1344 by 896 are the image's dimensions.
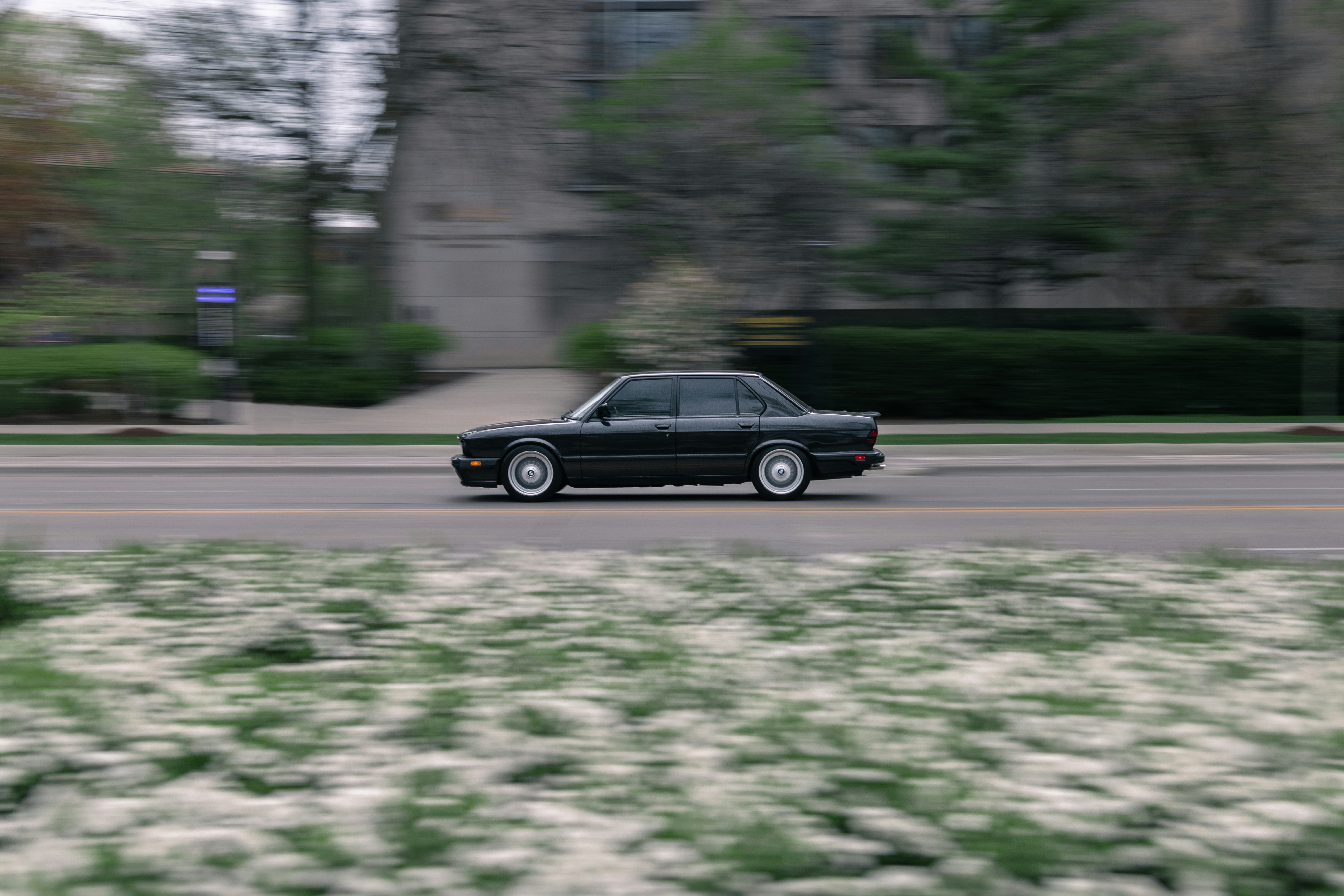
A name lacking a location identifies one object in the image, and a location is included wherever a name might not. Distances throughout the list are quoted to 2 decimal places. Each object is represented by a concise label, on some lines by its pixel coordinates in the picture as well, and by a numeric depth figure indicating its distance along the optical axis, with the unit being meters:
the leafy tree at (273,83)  24.25
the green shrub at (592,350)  26.55
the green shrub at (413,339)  31.12
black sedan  13.09
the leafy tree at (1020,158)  28.70
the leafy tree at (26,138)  40.50
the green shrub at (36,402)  25.03
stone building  28.06
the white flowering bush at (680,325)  23.62
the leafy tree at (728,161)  27.27
